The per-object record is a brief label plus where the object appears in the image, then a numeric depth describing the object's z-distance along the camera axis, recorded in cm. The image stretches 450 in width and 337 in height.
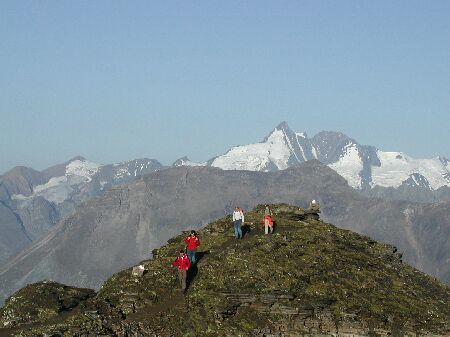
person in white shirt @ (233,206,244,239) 6888
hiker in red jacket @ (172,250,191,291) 5697
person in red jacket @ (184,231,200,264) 6059
